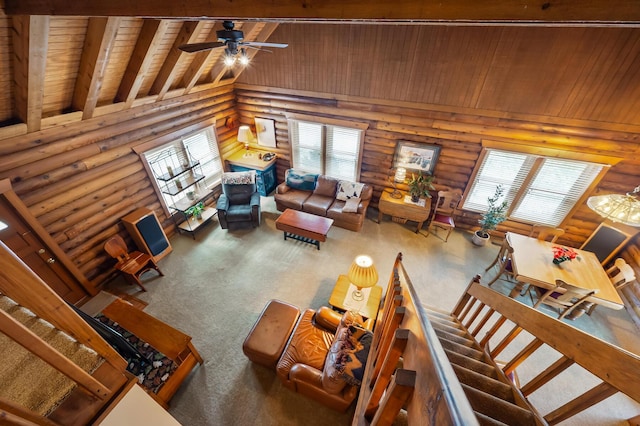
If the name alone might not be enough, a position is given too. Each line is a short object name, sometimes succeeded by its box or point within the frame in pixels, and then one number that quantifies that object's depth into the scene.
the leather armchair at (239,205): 5.18
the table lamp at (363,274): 2.96
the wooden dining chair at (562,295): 3.19
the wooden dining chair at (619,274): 3.32
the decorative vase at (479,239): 5.04
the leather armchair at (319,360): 2.38
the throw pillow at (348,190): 5.48
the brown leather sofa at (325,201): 5.29
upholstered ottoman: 2.88
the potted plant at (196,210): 5.15
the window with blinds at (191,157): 4.75
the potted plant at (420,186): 5.05
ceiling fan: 2.62
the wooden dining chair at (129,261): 3.97
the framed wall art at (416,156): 4.91
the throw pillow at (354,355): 2.32
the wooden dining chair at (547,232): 4.00
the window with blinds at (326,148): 5.57
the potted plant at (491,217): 4.66
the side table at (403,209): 5.12
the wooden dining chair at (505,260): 3.91
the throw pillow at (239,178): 5.48
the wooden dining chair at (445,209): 5.02
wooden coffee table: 4.74
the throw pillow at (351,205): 5.18
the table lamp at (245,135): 6.05
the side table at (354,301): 3.35
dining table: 3.29
